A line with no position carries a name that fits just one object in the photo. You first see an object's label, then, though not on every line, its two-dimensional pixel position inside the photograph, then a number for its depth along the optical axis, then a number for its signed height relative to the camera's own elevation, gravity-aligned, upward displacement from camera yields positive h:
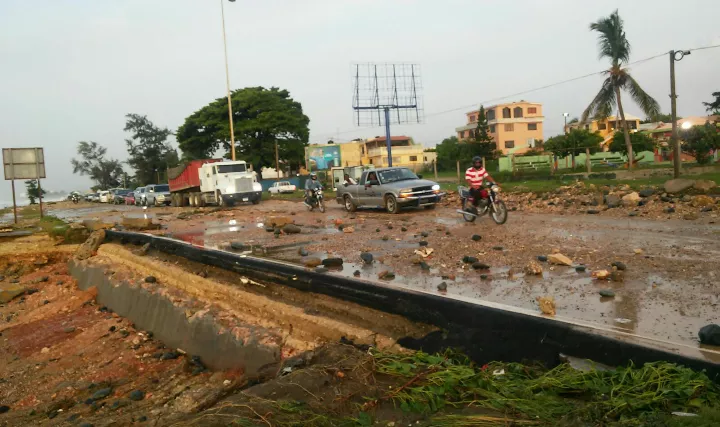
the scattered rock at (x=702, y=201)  13.86 -1.21
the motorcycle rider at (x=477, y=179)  13.31 -0.31
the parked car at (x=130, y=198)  51.08 -0.92
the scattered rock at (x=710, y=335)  4.10 -1.33
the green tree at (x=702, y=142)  31.17 +0.54
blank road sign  24.45 +1.40
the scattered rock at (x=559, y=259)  7.97 -1.39
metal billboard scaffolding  43.09 +4.97
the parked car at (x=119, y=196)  57.75 -0.74
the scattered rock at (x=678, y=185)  15.48 -0.86
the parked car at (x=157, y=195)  42.97 -0.66
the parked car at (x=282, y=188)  51.88 -0.86
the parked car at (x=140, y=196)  46.08 -0.74
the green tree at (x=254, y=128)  52.31 +4.94
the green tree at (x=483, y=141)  58.00 +2.57
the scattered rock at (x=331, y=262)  8.88 -1.36
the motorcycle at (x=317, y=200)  22.45 -0.94
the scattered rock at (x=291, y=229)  14.69 -1.34
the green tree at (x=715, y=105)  42.90 +3.58
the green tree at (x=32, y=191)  79.93 +0.45
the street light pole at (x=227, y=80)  41.56 +7.53
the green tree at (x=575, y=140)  51.69 +1.89
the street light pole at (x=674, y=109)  21.92 +1.79
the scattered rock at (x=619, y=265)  7.43 -1.43
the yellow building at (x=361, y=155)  65.19 +2.29
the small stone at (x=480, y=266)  8.11 -1.43
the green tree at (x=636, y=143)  51.75 +1.23
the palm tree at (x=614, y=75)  34.34 +5.05
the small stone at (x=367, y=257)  9.27 -1.39
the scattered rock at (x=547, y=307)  5.27 -1.35
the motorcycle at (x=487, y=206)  13.18 -0.97
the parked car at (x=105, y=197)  64.12 -0.82
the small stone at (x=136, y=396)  6.08 -2.24
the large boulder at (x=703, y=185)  15.48 -0.91
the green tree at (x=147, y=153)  79.94 +4.80
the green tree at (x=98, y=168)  100.44 +3.96
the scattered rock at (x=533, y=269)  7.48 -1.41
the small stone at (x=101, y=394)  6.28 -2.28
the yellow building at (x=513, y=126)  76.94 +5.18
